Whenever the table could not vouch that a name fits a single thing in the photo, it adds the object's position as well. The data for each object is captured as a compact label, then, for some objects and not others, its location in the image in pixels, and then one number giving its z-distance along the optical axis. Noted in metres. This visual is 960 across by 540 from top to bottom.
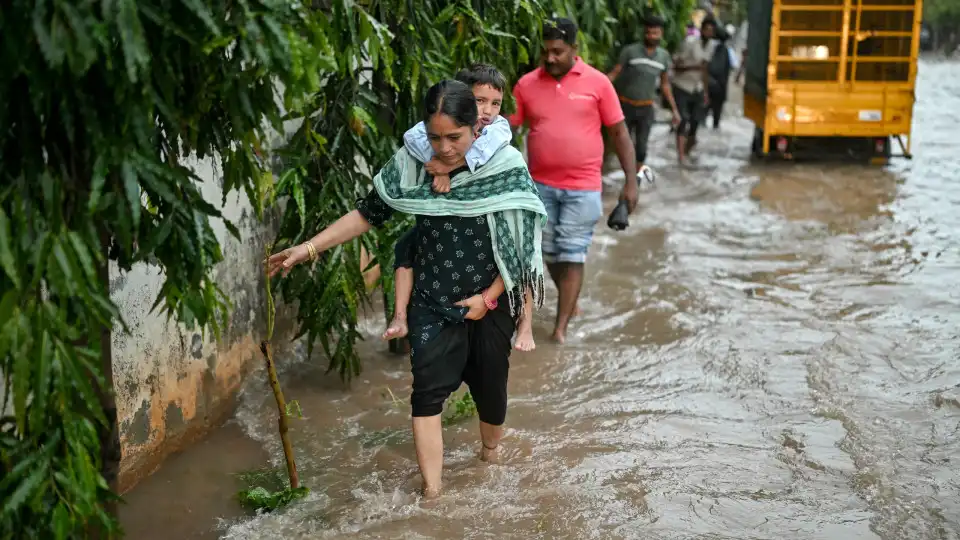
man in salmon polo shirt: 6.25
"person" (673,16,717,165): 13.59
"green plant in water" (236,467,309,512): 4.32
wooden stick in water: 3.86
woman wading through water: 4.14
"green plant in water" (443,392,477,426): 5.30
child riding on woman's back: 4.13
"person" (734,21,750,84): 36.42
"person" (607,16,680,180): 11.07
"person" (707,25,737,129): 14.84
